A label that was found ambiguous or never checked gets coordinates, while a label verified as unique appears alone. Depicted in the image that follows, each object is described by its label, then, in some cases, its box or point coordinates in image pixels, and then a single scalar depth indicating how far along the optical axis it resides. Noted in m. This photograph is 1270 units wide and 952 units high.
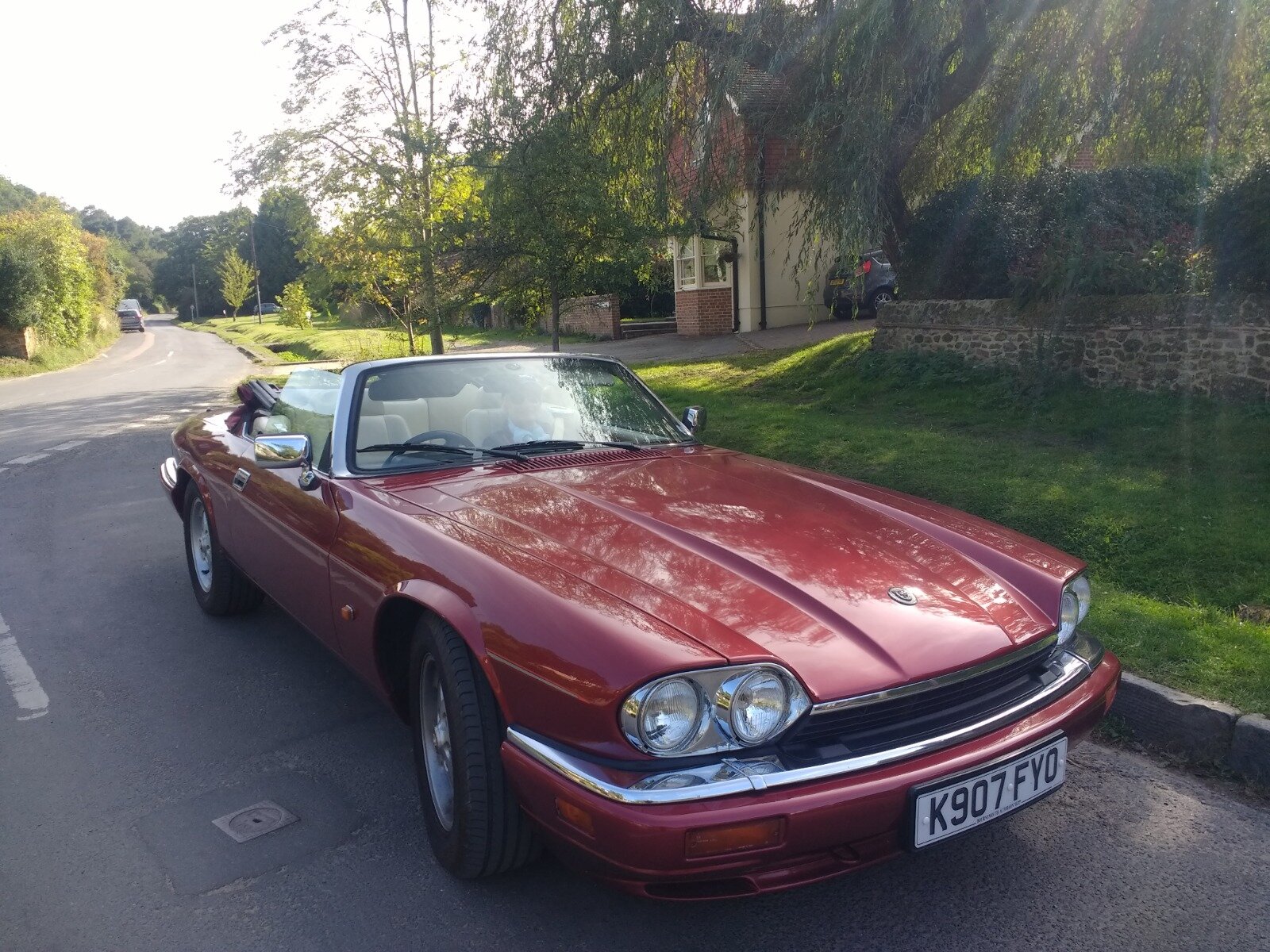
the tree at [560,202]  10.22
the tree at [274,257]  74.62
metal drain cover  3.07
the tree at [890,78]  8.56
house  9.94
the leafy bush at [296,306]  36.09
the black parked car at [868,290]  18.34
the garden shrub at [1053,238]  9.24
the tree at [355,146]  14.16
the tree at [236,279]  60.59
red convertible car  2.23
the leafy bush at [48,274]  26.72
